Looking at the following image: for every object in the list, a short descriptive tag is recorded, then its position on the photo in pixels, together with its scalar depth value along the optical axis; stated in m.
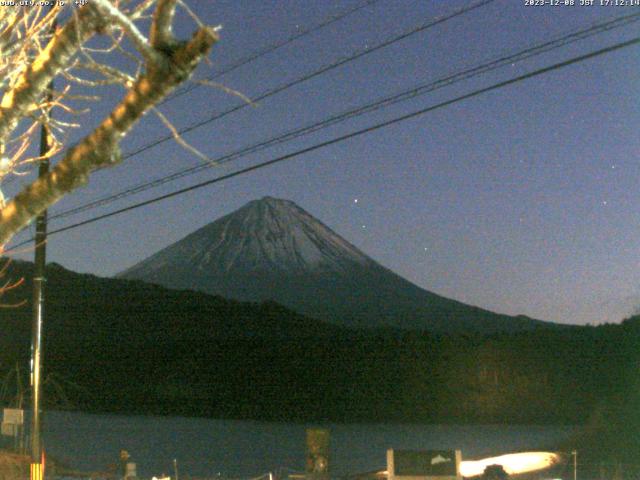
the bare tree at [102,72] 5.09
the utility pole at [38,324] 17.28
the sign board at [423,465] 15.08
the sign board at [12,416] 22.75
